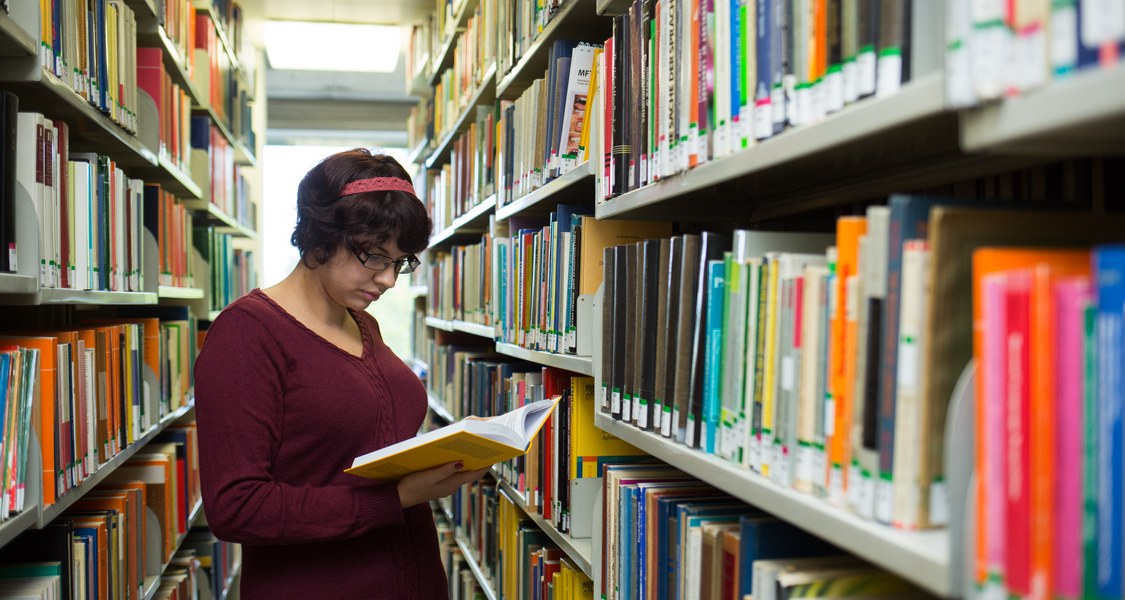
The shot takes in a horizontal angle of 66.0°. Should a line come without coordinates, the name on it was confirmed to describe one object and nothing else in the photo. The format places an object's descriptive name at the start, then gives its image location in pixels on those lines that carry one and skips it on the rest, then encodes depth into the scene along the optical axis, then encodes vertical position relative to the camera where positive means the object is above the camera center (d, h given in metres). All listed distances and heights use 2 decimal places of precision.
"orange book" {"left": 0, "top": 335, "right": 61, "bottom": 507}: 1.53 -0.23
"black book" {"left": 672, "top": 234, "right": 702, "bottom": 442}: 1.13 -0.06
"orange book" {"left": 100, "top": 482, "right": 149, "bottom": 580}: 2.33 -0.61
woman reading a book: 1.41 -0.23
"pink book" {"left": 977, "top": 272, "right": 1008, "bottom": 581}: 0.60 -0.10
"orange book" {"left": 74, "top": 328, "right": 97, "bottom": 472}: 1.82 -0.28
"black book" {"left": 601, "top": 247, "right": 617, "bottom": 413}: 1.44 -0.07
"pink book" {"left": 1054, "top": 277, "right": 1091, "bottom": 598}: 0.54 -0.10
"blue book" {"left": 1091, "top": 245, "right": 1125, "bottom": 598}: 0.52 -0.09
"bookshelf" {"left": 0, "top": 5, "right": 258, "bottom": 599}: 1.47 +0.35
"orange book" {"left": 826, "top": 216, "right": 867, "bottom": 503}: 0.78 -0.07
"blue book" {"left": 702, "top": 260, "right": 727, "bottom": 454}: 1.05 -0.08
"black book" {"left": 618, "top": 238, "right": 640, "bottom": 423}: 1.35 -0.08
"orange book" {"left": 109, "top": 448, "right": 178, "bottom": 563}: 2.56 -0.60
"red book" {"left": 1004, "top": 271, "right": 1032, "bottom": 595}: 0.58 -0.11
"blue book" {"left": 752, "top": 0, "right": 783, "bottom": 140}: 0.93 +0.22
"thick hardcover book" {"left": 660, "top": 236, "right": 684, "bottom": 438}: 1.18 -0.07
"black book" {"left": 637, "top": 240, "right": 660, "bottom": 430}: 1.27 -0.06
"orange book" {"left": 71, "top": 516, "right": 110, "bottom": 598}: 1.99 -0.61
